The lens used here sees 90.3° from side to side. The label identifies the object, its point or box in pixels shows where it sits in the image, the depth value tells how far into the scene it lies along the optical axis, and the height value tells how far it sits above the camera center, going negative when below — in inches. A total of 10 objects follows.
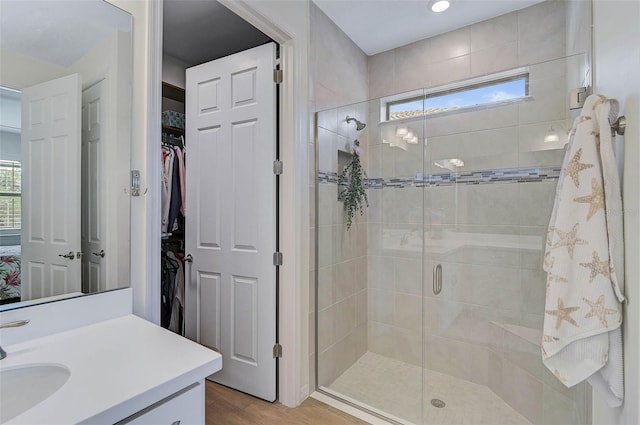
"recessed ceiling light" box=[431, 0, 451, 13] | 84.0 +55.7
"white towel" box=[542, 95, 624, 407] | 38.9 -7.3
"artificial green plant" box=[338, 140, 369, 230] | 96.5 +7.8
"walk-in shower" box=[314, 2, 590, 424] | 75.8 -9.3
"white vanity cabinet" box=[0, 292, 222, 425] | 28.3 -16.6
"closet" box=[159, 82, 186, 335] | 97.1 -1.1
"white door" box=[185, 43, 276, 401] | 79.1 -0.7
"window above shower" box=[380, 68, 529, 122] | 85.2 +32.9
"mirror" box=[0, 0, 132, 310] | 40.1 +9.0
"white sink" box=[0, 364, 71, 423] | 32.9 -18.6
